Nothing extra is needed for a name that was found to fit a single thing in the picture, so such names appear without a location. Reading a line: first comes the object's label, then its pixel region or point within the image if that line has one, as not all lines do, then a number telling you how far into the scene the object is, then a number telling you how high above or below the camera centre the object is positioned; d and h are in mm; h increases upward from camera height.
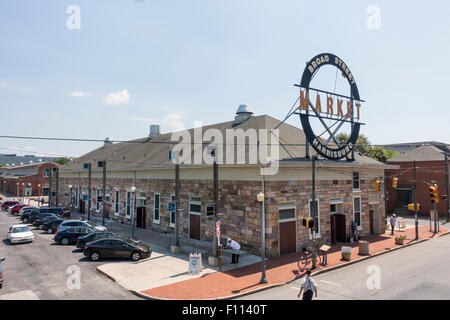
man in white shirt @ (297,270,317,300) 10656 -4101
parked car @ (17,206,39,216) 37844 -4380
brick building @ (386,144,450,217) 40938 -787
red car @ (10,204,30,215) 45125 -5187
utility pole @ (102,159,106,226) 30552 -1231
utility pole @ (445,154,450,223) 35900 -4588
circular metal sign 21219 +4852
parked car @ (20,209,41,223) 34219 -4741
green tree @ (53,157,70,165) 124875 +5770
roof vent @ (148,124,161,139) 44156 +6249
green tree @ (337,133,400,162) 64250 +4794
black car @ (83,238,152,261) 18422 -4681
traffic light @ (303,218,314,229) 16062 -2705
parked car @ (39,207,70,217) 36219 -4352
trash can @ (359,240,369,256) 19312 -4916
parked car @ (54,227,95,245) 23047 -4661
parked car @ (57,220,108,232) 24530 -4144
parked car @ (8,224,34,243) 23156 -4670
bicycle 16359 -5122
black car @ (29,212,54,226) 32000 -4476
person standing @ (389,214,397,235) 27797 -4668
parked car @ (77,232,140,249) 20891 -4405
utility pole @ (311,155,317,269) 16234 -2272
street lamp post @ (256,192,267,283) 14142 -3830
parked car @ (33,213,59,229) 30906 -4608
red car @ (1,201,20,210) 50062 -4925
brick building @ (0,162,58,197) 75750 -2194
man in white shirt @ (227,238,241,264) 17197 -4338
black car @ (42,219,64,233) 28234 -4861
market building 19016 -1746
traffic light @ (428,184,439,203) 23336 -1755
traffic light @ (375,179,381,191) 21838 -970
